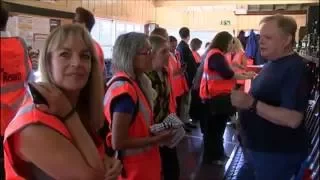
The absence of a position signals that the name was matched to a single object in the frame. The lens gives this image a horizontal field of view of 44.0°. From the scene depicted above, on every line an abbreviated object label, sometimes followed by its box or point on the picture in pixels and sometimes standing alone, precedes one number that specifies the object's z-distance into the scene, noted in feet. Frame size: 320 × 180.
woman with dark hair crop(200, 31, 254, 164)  13.70
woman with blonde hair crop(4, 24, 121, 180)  3.74
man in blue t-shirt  6.31
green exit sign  31.22
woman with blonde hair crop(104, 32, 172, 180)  6.49
